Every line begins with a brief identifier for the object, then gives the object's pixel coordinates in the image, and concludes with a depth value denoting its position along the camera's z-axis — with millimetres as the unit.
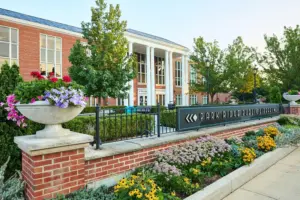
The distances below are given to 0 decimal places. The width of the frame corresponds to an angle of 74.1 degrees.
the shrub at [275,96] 13278
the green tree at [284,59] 17953
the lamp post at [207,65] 19362
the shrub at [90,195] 2686
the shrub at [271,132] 6632
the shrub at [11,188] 2524
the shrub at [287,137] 6078
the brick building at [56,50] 15461
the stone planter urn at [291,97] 11163
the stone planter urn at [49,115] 2486
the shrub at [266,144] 5371
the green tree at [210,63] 20500
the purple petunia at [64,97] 2463
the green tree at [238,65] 19766
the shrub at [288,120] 9080
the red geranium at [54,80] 2691
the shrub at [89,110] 14605
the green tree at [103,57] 12766
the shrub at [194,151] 3987
